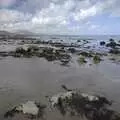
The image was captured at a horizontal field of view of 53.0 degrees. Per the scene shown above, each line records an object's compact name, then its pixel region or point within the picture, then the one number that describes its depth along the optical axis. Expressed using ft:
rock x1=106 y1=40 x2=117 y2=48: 83.78
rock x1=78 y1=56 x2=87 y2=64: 41.42
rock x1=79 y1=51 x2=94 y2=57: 51.39
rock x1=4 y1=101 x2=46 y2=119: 15.44
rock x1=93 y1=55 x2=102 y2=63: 43.45
